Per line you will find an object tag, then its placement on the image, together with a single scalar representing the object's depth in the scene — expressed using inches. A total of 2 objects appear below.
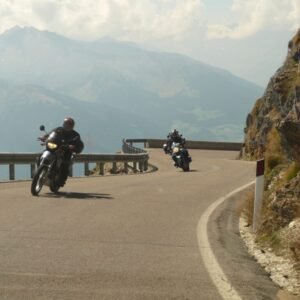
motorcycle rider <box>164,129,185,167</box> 1122.0
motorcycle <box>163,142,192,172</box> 1065.5
